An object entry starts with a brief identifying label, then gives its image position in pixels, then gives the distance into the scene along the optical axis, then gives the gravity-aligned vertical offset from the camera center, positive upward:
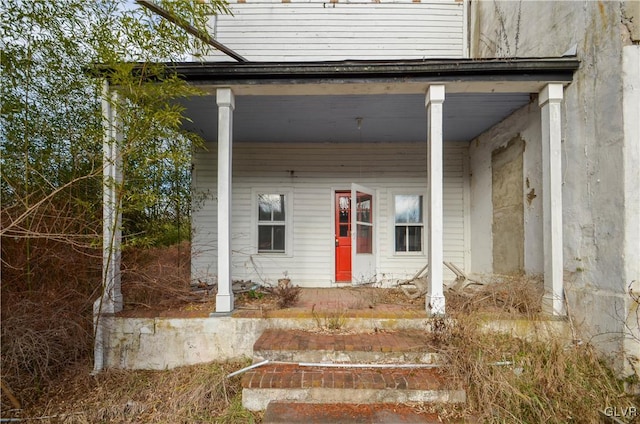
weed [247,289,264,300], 4.51 -1.04
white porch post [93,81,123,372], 3.18 -0.09
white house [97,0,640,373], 2.95 +1.14
